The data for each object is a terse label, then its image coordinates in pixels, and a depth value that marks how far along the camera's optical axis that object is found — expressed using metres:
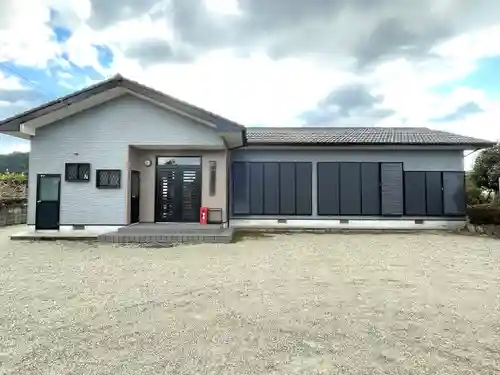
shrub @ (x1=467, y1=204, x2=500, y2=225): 9.58
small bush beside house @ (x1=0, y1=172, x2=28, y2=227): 12.07
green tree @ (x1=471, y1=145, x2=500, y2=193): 13.27
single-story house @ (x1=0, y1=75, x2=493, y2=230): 9.23
